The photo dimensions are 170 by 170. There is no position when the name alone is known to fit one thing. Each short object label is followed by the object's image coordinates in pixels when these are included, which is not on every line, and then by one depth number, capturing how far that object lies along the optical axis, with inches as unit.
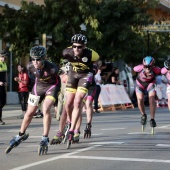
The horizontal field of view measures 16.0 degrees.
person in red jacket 784.9
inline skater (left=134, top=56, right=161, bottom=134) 568.1
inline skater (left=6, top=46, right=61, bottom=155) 418.9
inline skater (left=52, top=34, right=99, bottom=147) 449.4
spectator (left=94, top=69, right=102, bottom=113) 911.8
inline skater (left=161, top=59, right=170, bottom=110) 577.3
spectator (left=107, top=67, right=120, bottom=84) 1055.2
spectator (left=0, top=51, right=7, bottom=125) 690.8
